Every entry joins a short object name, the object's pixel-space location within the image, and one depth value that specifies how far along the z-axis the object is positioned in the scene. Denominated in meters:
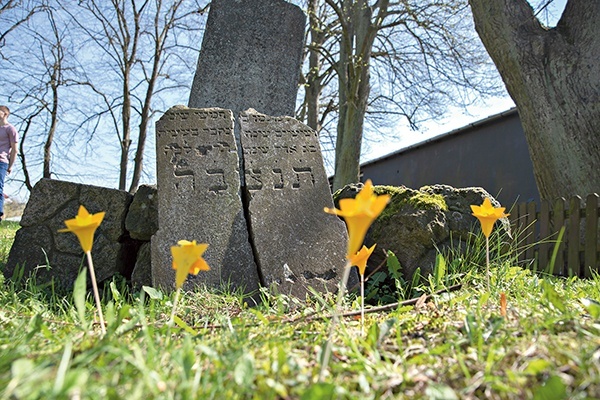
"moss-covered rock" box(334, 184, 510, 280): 3.44
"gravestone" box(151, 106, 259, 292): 3.27
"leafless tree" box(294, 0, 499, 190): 10.19
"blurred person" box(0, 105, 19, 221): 6.03
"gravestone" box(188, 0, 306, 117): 4.95
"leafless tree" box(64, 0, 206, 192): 13.89
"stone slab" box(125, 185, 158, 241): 3.93
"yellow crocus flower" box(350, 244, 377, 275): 1.78
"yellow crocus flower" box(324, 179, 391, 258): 1.07
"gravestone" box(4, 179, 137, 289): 3.88
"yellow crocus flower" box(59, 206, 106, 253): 1.37
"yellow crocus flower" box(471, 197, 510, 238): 1.88
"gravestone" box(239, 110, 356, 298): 3.32
